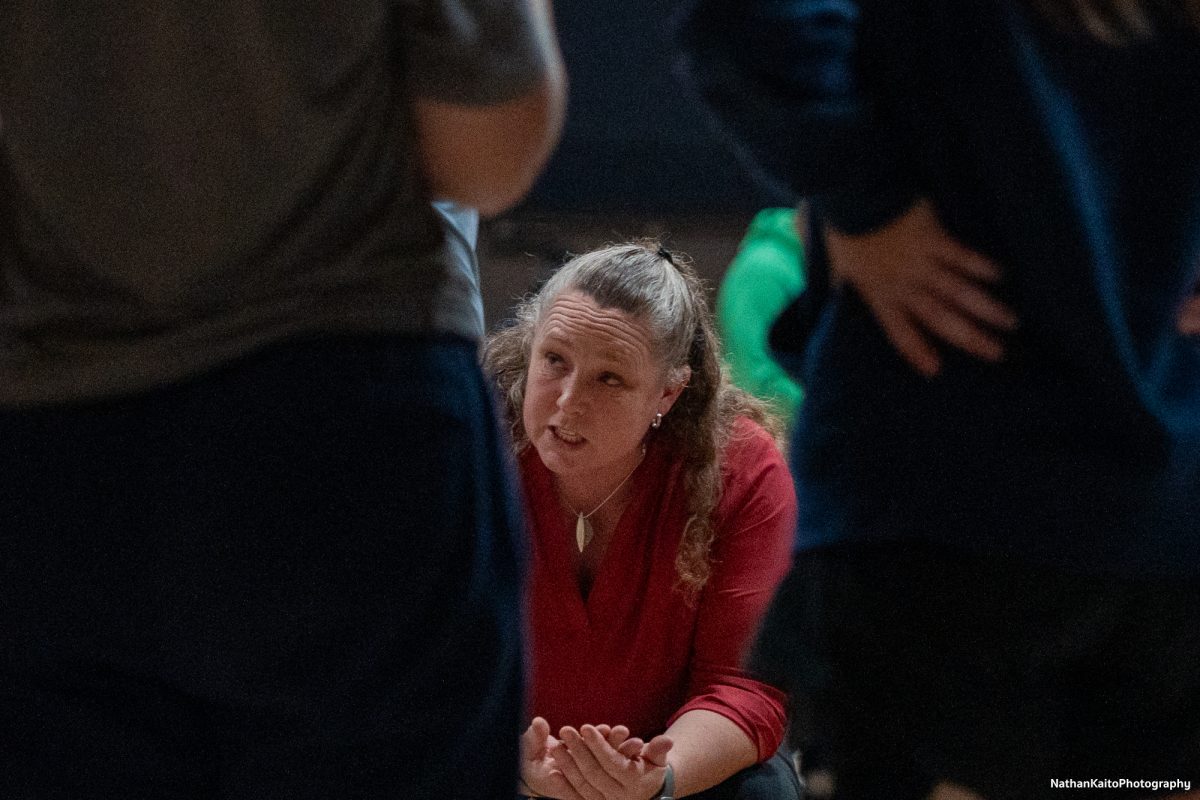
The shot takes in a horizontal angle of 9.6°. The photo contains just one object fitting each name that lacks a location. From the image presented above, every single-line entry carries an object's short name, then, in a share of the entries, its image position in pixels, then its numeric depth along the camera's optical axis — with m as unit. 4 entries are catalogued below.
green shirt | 7.53
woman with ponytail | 7.31
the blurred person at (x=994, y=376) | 5.70
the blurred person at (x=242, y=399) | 5.59
